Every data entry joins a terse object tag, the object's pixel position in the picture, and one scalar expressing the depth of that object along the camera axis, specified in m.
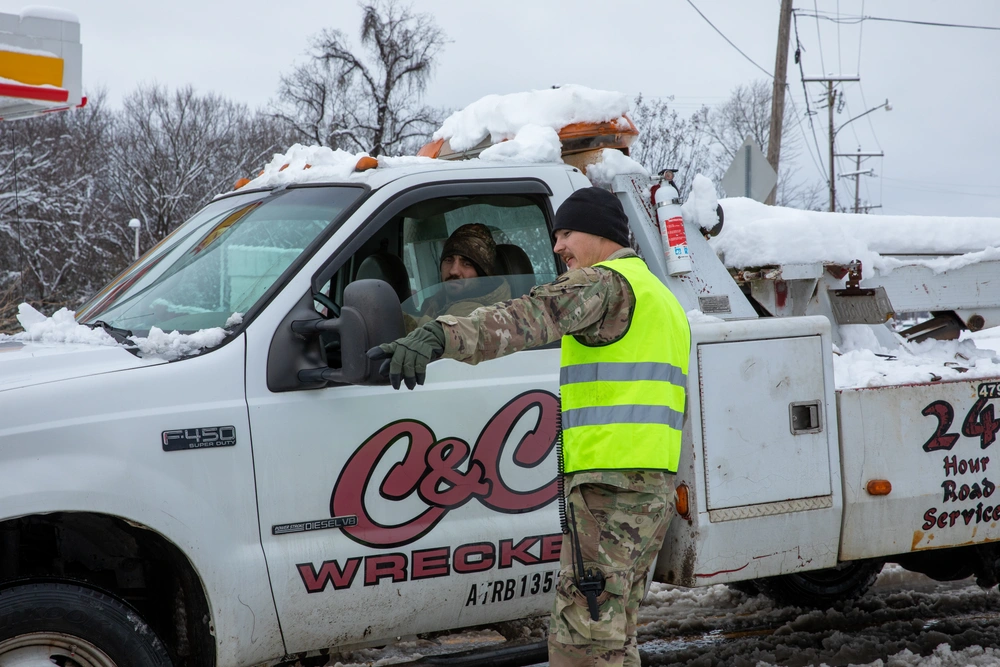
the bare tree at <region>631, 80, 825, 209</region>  15.87
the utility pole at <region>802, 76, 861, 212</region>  28.88
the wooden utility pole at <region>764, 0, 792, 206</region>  14.59
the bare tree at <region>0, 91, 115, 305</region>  27.25
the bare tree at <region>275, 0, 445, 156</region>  24.66
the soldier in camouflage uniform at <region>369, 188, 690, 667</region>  2.52
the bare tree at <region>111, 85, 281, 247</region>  32.56
